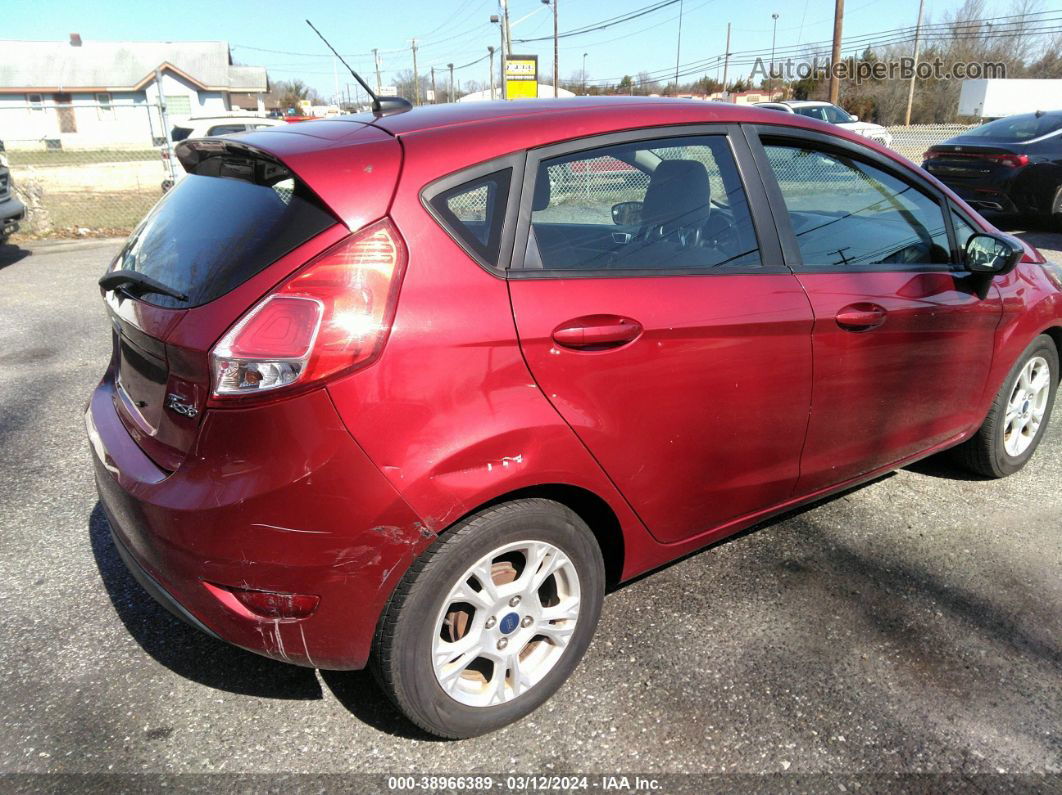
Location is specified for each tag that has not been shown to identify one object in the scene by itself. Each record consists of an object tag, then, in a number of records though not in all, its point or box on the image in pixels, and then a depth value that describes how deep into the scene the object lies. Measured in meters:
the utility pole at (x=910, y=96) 45.50
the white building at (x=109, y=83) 46.88
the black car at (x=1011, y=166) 10.47
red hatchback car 1.91
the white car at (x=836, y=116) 20.03
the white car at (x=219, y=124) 12.80
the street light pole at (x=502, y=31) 21.86
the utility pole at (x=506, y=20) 28.28
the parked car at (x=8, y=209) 9.48
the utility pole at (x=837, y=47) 25.17
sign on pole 21.25
